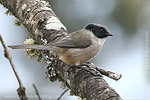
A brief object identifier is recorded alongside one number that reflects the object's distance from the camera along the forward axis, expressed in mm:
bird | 7559
